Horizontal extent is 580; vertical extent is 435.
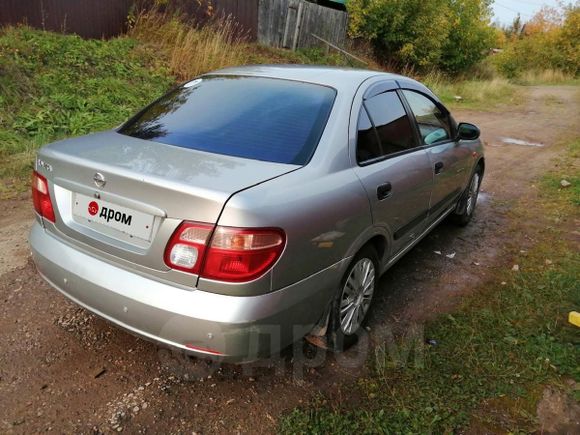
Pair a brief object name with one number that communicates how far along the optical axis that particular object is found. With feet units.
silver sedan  6.50
